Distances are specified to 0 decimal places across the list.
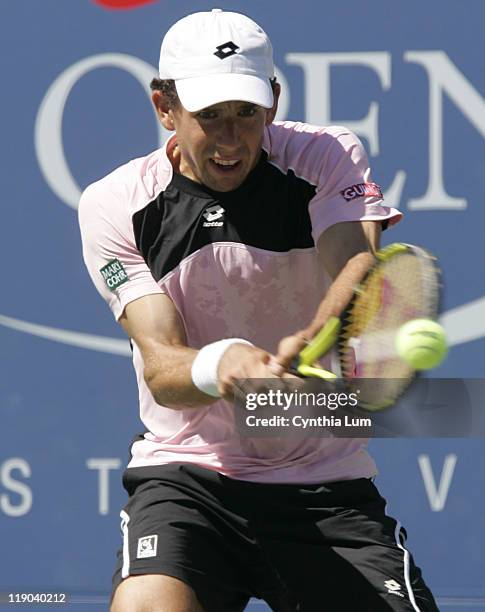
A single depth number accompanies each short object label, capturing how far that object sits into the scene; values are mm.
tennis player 6965
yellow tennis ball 6426
